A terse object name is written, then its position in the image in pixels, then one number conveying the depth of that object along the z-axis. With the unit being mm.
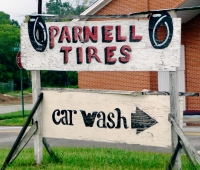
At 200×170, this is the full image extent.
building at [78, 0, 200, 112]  17906
